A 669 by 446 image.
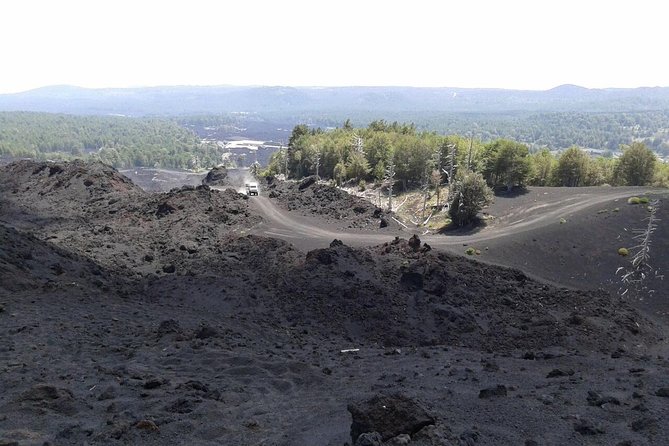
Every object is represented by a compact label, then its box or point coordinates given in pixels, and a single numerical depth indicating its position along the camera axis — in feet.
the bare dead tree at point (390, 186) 161.38
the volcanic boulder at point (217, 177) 267.59
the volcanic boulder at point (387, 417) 29.07
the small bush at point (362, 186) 203.92
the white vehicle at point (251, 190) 198.09
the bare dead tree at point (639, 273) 94.53
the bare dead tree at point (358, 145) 227.40
